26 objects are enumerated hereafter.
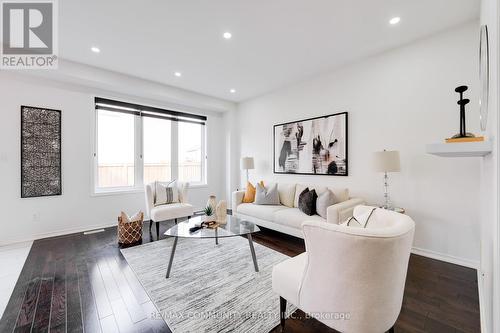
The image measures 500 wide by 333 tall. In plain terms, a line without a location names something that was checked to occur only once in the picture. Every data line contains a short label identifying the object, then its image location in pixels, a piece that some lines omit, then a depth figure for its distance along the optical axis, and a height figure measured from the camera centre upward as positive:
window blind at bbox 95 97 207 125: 4.08 +1.22
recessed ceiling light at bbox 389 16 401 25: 2.37 +1.67
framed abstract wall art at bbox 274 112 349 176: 3.51 +0.37
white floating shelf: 1.10 +0.11
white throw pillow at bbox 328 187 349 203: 3.17 -0.43
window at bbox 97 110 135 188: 4.10 +0.35
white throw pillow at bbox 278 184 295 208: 3.79 -0.51
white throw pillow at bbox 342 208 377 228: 1.48 -0.40
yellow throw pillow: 4.14 -0.57
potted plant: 2.76 -0.64
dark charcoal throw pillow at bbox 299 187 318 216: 3.15 -0.56
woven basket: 3.11 -0.99
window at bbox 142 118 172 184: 4.59 +0.40
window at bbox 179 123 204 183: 5.21 +0.36
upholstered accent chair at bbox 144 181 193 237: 3.49 -0.75
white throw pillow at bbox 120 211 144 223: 3.15 -0.80
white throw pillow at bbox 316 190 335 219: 3.01 -0.52
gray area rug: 1.61 -1.18
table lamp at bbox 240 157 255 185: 4.81 +0.07
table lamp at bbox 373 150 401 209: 2.62 +0.06
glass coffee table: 2.33 -0.76
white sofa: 2.70 -0.72
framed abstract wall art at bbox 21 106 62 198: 3.28 +0.24
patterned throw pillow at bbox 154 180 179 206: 3.83 -0.51
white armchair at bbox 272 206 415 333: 1.06 -0.59
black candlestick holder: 1.52 +0.30
